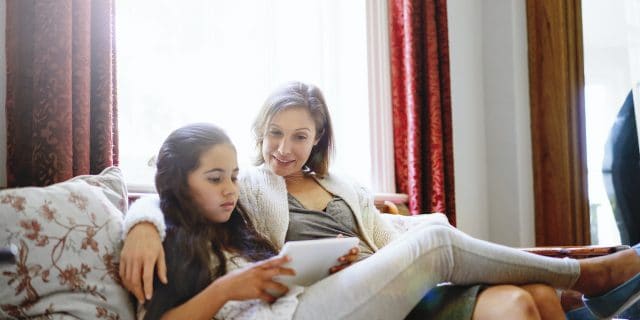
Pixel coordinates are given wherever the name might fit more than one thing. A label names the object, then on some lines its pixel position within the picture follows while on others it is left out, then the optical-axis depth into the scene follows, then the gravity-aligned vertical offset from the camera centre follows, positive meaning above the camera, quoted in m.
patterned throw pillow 1.20 -0.14
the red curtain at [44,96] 1.62 +0.23
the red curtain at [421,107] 2.88 +0.31
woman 1.37 -0.15
